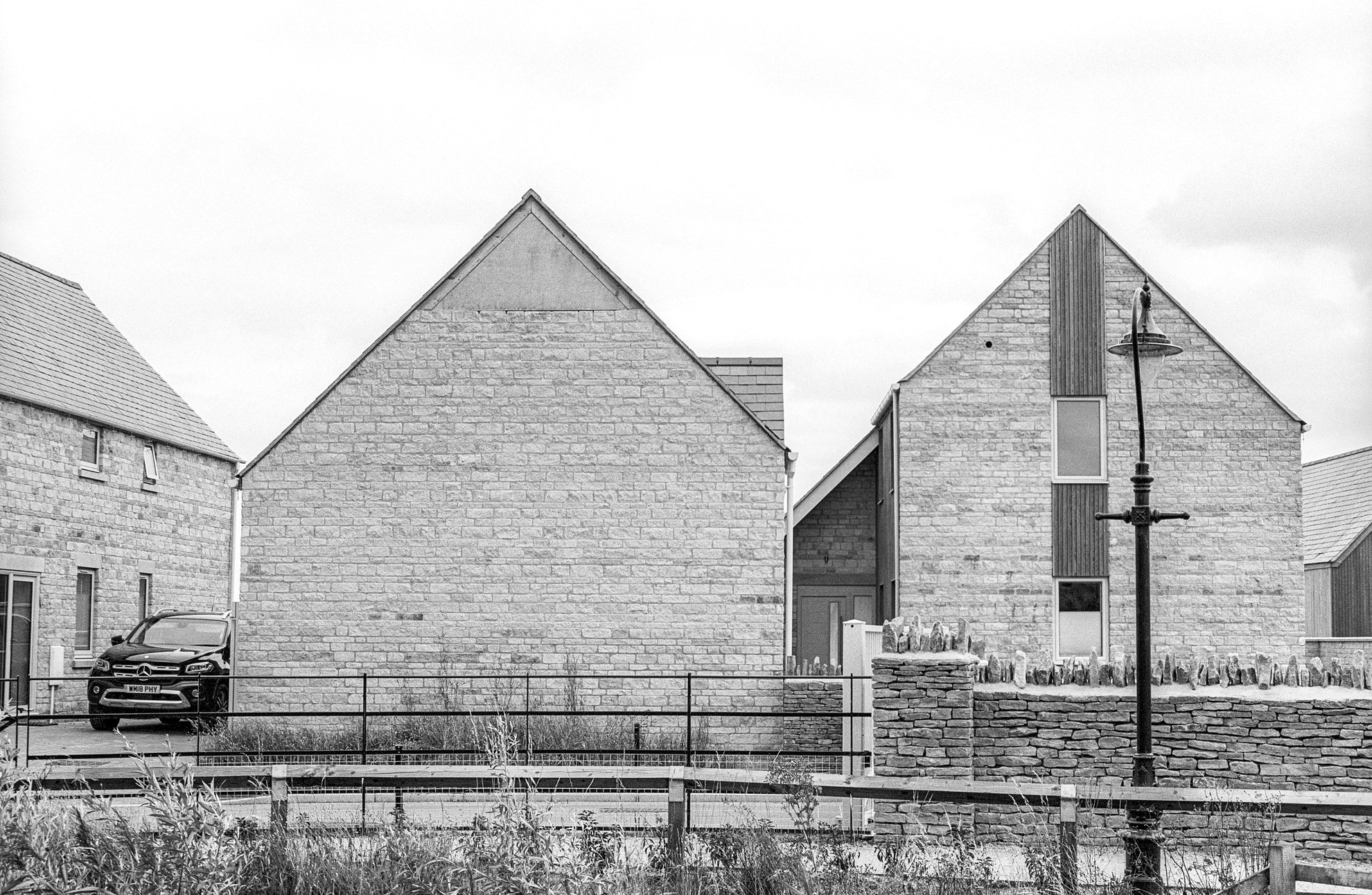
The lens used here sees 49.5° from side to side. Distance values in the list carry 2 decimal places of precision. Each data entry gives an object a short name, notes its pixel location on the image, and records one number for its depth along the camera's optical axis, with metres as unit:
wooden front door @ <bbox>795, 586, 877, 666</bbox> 24.91
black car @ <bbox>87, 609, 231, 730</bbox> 20.64
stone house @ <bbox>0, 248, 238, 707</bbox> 25.22
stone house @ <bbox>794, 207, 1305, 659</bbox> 22.47
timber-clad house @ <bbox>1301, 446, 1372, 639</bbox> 34.34
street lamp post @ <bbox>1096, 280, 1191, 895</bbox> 9.31
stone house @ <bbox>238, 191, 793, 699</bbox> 19.72
